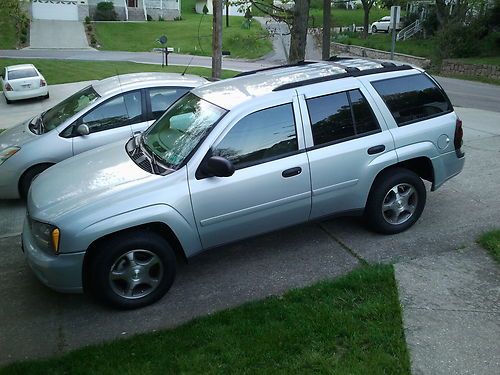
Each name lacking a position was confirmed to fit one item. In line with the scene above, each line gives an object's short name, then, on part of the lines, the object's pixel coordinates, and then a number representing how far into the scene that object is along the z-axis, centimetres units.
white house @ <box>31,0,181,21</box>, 4959
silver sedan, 659
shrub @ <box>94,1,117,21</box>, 5256
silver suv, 400
